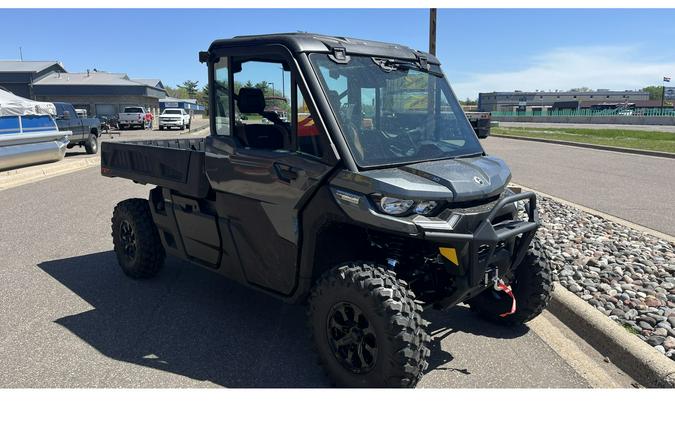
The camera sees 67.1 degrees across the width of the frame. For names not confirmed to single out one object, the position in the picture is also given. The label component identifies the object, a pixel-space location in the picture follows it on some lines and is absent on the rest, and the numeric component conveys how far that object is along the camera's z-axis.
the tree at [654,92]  139.14
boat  14.20
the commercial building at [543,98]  107.21
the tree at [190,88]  136.62
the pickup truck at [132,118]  41.69
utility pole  19.55
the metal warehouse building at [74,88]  53.62
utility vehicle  3.06
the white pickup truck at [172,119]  40.69
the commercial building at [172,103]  67.57
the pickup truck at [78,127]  18.77
